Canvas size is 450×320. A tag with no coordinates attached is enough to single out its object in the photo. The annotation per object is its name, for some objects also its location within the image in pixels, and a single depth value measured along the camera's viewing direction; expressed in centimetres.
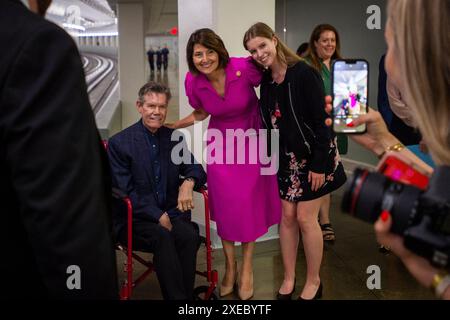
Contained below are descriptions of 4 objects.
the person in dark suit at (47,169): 84
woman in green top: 380
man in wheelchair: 255
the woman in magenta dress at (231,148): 282
